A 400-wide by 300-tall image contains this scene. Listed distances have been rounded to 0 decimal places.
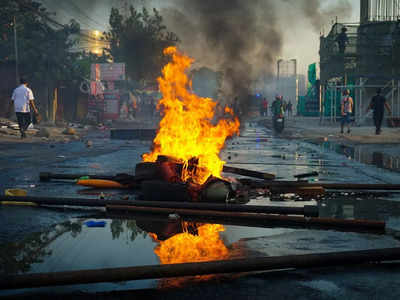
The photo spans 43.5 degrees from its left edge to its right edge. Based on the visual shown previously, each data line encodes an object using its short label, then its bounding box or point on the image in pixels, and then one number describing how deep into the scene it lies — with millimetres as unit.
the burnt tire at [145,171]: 7750
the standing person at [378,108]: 23688
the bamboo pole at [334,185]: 7656
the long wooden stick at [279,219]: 5246
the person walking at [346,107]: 23330
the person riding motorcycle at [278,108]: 26875
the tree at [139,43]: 65688
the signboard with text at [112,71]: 48875
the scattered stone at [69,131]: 25281
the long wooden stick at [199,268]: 3340
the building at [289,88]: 120312
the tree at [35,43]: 36250
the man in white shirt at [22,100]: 19422
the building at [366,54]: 34094
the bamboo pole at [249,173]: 8500
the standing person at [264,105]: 52219
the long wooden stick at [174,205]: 5695
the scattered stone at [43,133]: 22314
